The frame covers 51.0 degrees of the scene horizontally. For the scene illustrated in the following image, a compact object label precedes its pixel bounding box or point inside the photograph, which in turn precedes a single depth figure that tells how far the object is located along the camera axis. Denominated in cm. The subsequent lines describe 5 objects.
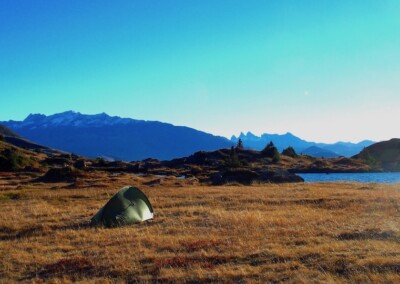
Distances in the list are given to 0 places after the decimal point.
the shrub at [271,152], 14200
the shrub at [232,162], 9168
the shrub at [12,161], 8725
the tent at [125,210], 2470
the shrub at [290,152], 16612
